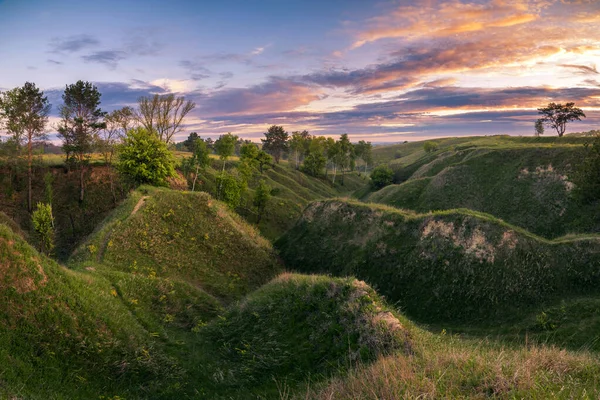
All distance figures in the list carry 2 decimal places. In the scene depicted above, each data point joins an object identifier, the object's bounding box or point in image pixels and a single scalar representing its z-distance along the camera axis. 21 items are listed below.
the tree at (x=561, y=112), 92.44
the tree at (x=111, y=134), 63.09
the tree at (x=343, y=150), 139.12
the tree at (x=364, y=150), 153.62
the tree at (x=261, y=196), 66.94
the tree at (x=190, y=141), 138.88
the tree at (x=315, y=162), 137.62
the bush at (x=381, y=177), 103.78
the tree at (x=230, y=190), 66.19
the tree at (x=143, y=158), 46.94
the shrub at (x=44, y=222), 36.91
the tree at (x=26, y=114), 51.84
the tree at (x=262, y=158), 100.69
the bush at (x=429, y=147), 167.62
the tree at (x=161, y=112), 74.19
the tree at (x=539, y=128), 115.41
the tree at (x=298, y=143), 143.75
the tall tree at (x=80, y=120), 58.69
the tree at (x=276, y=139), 143.38
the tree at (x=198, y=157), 77.69
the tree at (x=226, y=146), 88.00
